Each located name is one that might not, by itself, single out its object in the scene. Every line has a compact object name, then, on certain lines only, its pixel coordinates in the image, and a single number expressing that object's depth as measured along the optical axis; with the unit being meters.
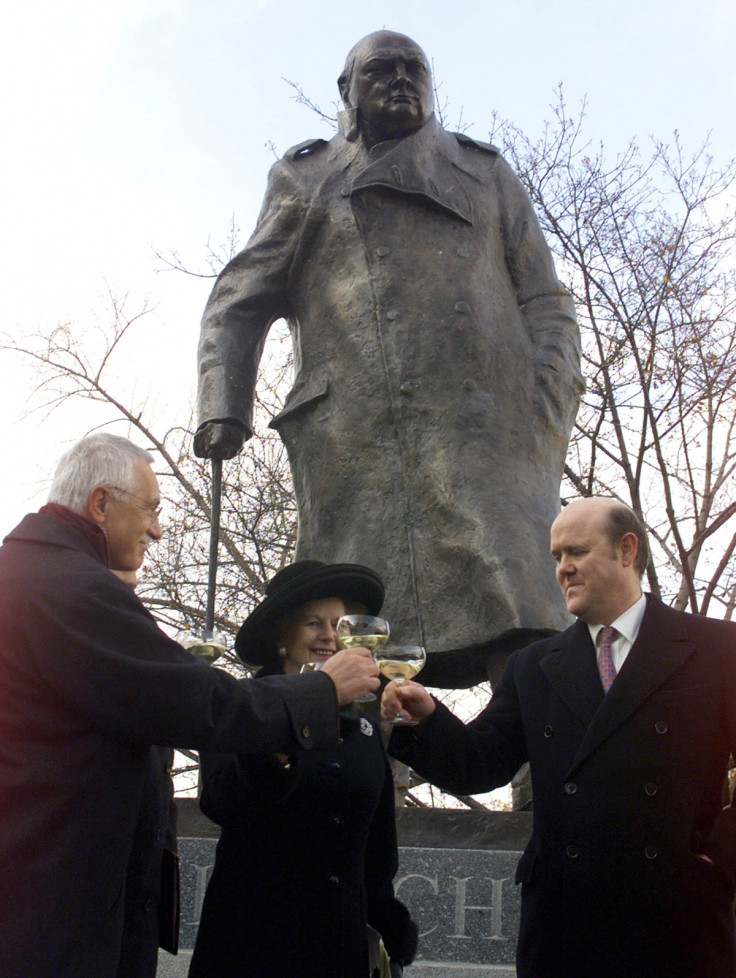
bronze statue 4.59
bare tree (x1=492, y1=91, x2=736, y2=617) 13.62
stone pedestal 3.68
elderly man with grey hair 2.27
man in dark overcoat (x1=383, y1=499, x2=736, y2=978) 2.66
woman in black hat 2.89
